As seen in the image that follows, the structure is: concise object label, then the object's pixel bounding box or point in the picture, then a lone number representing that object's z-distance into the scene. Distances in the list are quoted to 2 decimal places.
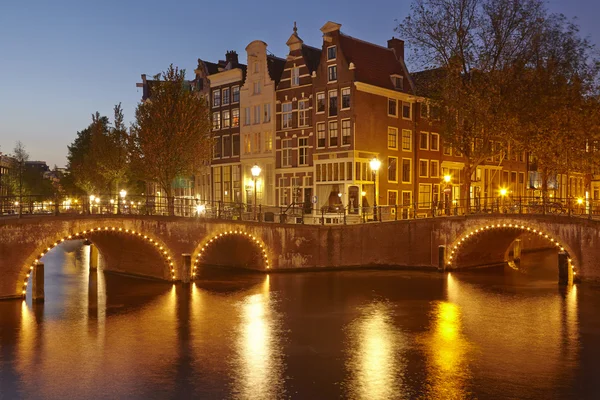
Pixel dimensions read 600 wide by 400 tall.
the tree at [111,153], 60.00
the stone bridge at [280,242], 30.02
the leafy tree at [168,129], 42.84
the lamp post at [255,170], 39.04
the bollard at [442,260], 39.84
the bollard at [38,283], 29.77
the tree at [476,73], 42.62
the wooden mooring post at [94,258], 41.94
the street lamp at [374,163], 38.78
